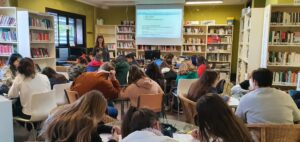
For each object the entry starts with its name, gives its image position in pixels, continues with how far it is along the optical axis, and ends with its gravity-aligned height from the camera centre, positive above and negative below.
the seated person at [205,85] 3.26 -0.43
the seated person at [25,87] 3.36 -0.49
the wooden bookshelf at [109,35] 9.94 +0.58
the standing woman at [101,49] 7.24 +0.02
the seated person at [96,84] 3.50 -0.47
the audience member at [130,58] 6.58 -0.20
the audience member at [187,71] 4.98 -0.41
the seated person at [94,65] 5.48 -0.33
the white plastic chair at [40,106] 3.24 -0.72
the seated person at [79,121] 1.58 -0.45
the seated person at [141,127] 1.50 -0.48
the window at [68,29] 7.86 +0.68
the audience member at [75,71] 4.72 -0.39
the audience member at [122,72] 5.23 -0.44
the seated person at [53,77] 4.02 -0.44
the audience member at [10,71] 4.09 -0.37
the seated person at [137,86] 3.54 -0.50
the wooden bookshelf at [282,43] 4.86 +0.15
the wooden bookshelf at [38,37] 5.65 +0.29
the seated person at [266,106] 2.32 -0.50
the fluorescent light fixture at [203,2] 8.71 +1.63
